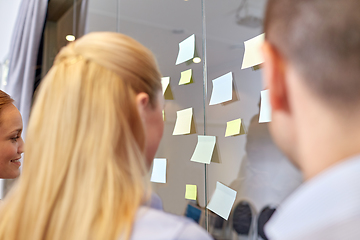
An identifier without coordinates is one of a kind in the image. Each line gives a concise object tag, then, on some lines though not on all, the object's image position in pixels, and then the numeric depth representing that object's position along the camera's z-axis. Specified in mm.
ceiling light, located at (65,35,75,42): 1802
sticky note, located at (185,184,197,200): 1038
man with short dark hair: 383
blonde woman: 456
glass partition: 827
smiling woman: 1257
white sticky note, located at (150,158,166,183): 1176
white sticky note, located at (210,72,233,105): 923
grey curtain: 1807
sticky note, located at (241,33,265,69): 833
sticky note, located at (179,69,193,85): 1065
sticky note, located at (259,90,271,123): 811
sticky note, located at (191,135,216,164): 982
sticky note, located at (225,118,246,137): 882
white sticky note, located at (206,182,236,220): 901
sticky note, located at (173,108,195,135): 1061
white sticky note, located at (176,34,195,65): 1058
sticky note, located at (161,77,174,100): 1154
